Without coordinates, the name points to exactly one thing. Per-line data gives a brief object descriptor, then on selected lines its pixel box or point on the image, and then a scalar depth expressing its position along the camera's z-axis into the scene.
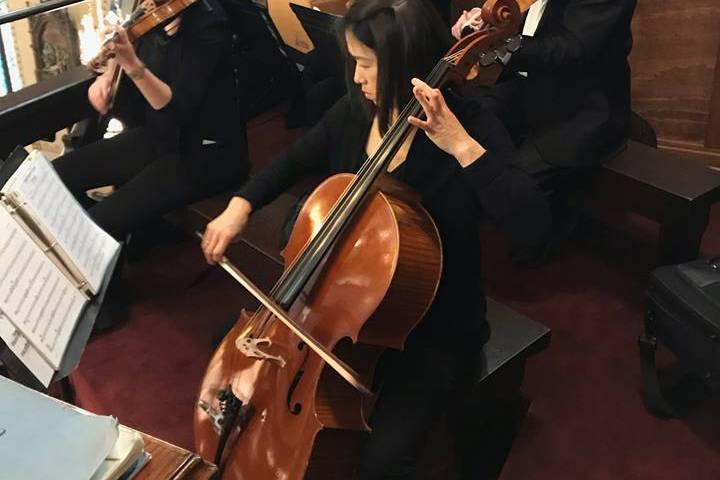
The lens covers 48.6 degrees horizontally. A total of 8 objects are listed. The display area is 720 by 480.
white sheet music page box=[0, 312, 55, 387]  1.11
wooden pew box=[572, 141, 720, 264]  1.91
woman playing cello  1.32
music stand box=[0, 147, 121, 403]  1.13
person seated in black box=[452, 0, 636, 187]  1.90
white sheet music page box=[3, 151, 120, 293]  1.29
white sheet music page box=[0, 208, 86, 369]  1.15
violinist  1.98
